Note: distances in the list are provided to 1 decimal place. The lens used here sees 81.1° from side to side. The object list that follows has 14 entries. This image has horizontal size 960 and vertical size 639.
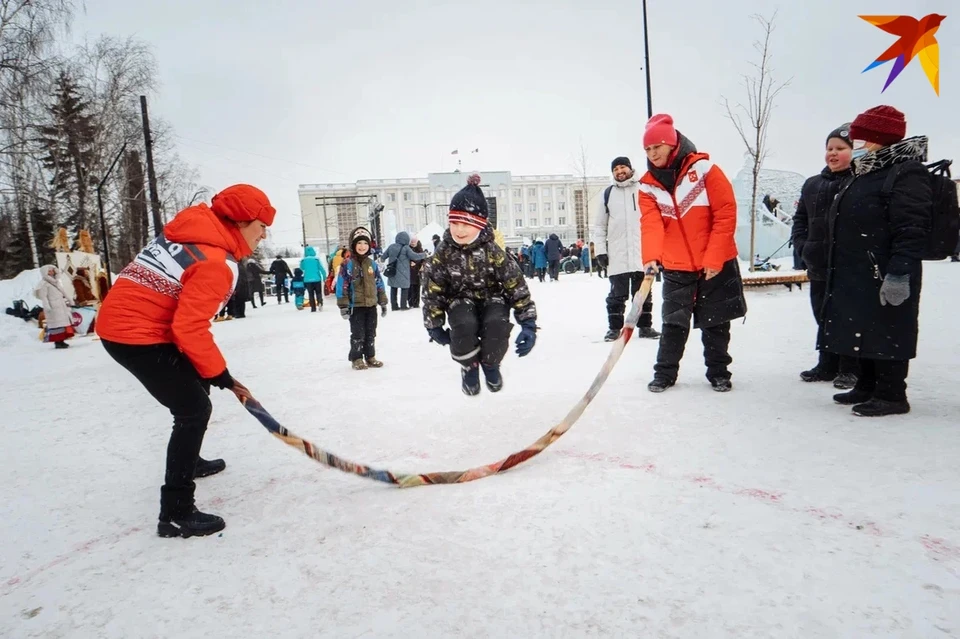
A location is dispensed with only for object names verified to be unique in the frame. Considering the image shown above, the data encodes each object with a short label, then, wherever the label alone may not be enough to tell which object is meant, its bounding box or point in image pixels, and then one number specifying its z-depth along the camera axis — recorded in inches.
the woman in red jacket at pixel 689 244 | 168.9
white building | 3809.1
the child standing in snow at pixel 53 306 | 441.1
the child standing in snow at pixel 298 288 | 730.2
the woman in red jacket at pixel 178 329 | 102.0
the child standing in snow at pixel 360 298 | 276.7
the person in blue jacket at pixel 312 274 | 661.9
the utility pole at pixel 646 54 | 600.7
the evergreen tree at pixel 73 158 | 900.0
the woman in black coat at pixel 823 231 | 173.3
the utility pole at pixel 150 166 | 791.5
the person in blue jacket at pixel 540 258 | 892.0
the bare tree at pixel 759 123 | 640.4
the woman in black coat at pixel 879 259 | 135.9
